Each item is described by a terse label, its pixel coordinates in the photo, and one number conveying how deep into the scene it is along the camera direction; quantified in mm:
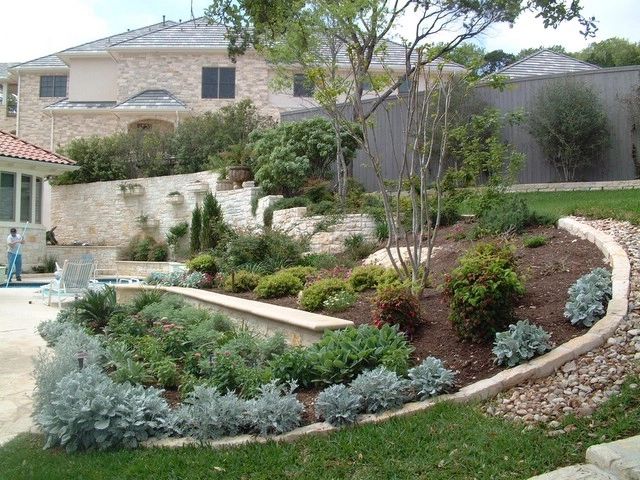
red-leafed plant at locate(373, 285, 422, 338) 5801
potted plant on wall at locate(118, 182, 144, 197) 21328
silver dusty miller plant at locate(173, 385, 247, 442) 4223
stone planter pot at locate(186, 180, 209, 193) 18938
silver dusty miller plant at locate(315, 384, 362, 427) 4219
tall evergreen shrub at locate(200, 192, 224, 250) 16281
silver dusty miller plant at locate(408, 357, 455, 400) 4434
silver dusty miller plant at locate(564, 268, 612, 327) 5168
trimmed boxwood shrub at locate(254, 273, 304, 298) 9281
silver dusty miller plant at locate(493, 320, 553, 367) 4656
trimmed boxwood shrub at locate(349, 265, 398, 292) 8242
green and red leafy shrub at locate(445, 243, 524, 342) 5020
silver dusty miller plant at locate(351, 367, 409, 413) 4346
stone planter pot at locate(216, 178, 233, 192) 17781
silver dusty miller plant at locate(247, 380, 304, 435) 4188
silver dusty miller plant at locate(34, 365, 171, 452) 4223
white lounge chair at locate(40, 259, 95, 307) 11969
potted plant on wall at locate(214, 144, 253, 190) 17125
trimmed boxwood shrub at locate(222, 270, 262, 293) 10305
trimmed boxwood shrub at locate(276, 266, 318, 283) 9750
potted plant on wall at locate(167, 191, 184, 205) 20047
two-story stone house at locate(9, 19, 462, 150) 25562
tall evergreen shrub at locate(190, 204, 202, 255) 17484
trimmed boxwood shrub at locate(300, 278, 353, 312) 7777
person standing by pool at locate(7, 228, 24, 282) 17062
